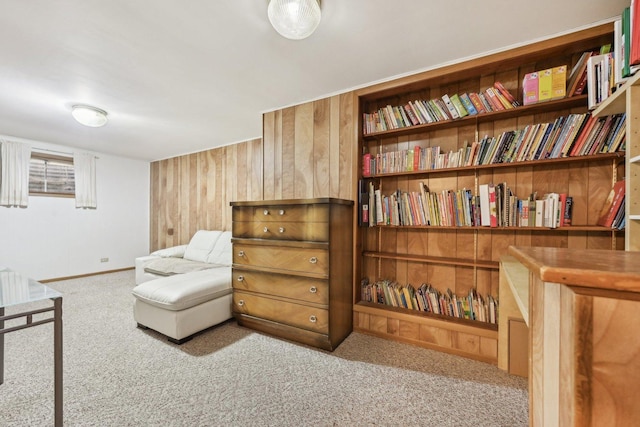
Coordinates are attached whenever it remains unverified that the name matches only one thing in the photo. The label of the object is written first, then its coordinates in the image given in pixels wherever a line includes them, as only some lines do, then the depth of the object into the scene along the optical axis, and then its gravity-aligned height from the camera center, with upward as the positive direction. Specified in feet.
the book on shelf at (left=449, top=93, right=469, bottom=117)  6.14 +2.65
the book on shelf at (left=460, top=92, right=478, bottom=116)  6.07 +2.66
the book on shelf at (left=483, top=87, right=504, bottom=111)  5.81 +2.65
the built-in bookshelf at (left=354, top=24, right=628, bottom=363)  5.39 +0.73
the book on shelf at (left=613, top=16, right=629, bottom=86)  4.14 +2.67
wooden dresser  6.25 -1.53
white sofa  6.62 -2.57
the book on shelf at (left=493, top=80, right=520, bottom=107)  5.74 +2.74
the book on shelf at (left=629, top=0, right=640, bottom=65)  3.62 +2.64
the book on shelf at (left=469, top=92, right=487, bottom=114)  6.00 +2.67
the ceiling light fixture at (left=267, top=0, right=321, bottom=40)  4.12 +3.35
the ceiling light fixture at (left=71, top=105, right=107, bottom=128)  8.46 +3.37
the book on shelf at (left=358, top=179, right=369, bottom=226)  7.20 +0.25
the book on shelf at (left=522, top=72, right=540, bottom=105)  5.42 +2.74
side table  3.49 -1.41
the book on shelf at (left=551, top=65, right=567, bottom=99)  5.17 +2.74
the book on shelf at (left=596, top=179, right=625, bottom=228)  4.70 +0.17
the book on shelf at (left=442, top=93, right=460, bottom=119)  6.22 +2.64
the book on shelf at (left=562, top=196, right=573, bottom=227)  5.32 +0.04
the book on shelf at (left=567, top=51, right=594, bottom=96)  4.99 +2.79
